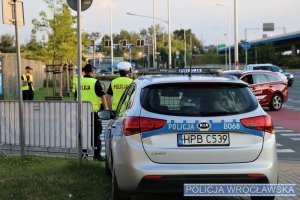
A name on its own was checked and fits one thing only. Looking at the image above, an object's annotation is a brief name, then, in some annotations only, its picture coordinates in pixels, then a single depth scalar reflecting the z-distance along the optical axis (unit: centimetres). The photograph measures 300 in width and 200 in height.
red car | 2177
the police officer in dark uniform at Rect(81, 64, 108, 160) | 973
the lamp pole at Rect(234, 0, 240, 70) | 4259
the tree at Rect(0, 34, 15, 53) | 8143
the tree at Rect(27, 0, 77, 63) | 3550
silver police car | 529
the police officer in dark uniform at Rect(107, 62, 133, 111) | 959
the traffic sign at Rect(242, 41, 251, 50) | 5040
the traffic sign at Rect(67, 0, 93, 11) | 880
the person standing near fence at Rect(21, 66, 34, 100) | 2227
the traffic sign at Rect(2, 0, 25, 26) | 902
